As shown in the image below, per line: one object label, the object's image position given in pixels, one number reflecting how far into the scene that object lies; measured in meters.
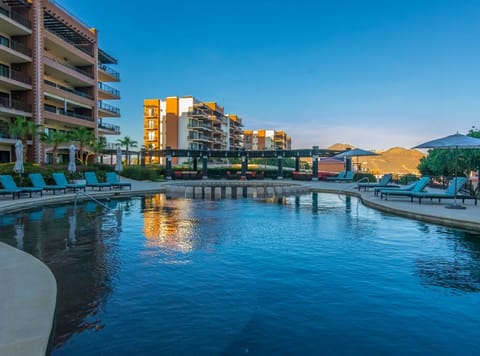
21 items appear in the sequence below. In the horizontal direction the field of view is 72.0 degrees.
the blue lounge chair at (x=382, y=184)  19.84
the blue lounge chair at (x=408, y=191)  15.43
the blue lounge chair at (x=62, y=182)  18.20
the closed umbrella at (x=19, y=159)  17.33
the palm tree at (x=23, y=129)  26.25
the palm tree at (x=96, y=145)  34.59
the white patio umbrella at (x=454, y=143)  12.57
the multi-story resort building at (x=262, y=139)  110.85
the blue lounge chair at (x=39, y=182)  16.94
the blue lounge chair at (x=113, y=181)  21.14
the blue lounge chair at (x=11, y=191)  14.83
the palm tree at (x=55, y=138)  28.35
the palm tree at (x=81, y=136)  31.84
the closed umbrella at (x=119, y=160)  24.92
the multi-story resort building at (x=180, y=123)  69.69
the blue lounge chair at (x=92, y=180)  20.28
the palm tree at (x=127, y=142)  43.06
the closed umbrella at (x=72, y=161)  21.72
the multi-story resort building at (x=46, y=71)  29.69
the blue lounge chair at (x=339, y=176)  31.45
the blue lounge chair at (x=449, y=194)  14.33
